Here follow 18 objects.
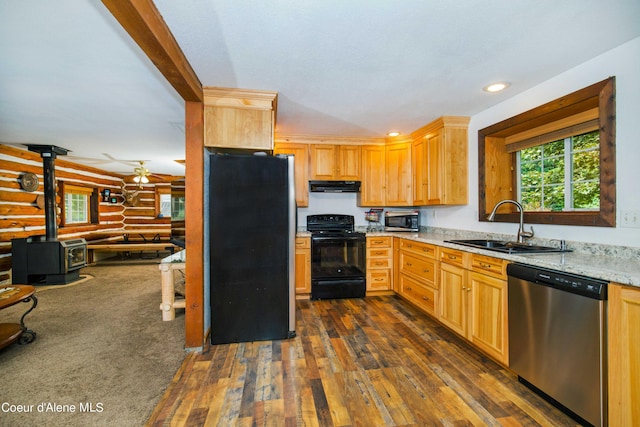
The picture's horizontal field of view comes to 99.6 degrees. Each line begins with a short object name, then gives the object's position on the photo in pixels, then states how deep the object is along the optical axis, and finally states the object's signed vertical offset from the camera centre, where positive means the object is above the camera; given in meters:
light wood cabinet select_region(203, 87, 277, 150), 2.43 +0.86
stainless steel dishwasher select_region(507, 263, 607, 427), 1.42 -0.75
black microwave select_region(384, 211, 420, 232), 3.89 -0.13
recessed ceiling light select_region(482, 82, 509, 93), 2.36 +1.11
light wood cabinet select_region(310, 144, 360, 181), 3.92 +0.74
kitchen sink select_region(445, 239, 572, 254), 2.05 -0.30
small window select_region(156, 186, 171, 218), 7.73 +0.37
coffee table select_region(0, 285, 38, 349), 2.22 -1.04
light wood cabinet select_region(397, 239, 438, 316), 2.88 -0.73
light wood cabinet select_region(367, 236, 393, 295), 3.74 -0.71
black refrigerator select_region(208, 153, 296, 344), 2.45 -0.32
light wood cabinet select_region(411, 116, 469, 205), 3.18 +0.62
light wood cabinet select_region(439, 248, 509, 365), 2.04 -0.75
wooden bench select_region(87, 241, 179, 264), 5.97 -0.76
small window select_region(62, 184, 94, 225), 5.91 +0.22
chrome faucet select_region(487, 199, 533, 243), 2.38 -0.19
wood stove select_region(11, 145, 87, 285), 4.34 -0.63
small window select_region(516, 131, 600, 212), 2.15 +0.33
